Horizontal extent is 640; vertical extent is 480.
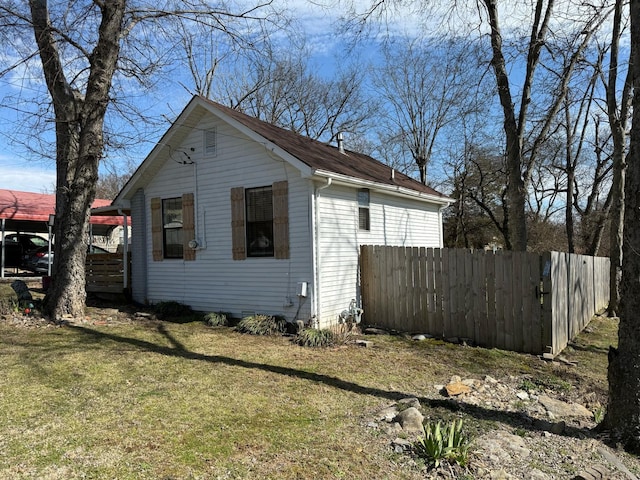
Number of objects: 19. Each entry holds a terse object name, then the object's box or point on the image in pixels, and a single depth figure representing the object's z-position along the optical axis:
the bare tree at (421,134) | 27.50
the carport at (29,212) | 15.71
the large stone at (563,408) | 4.73
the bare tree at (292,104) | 26.97
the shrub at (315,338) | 7.69
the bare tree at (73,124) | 9.07
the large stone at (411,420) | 4.01
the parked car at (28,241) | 18.88
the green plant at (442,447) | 3.42
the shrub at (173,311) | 10.16
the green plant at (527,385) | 5.57
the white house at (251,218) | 8.76
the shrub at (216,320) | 9.41
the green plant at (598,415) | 4.51
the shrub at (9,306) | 9.08
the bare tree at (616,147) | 11.64
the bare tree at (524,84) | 10.26
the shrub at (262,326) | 8.60
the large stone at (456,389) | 5.09
